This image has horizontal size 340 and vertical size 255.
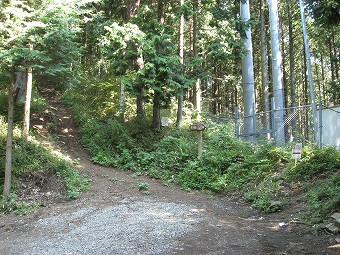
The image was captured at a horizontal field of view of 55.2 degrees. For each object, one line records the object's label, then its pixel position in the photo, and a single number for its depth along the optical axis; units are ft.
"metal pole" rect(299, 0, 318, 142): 32.77
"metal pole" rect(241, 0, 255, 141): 48.90
